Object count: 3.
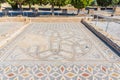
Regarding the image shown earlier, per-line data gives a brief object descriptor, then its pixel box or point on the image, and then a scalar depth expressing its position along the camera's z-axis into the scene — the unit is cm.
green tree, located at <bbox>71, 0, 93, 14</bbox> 1236
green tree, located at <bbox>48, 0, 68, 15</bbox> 1180
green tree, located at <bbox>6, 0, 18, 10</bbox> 1265
